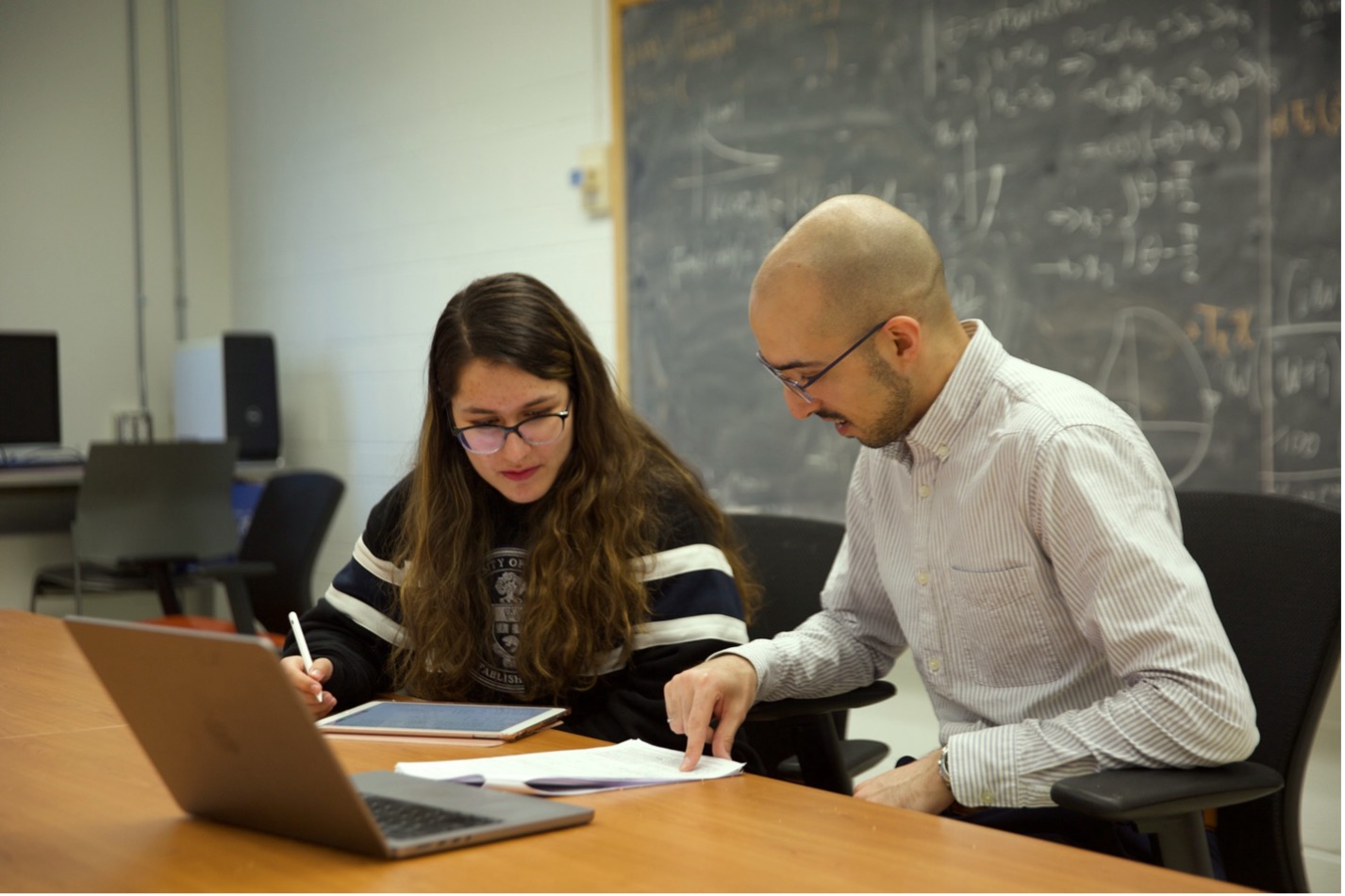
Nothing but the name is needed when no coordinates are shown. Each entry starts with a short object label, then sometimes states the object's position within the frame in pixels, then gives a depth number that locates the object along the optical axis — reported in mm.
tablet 1400
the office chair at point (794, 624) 1814
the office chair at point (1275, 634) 1404
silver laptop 897
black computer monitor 4570
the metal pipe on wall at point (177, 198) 5488
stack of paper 1153
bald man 1269
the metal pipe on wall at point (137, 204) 5375
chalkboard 2645
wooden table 902
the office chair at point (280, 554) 3682
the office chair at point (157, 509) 3787
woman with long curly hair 1625
